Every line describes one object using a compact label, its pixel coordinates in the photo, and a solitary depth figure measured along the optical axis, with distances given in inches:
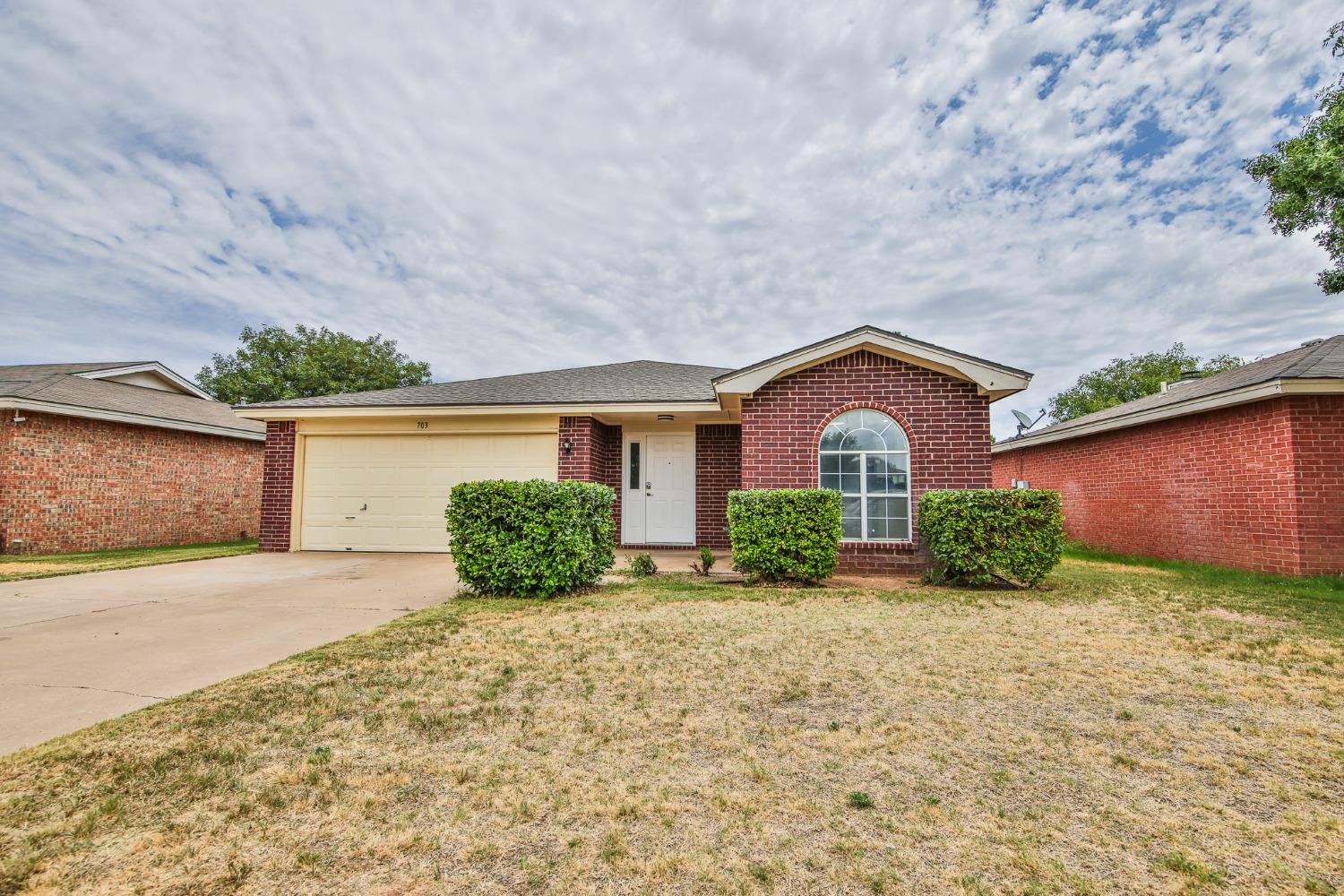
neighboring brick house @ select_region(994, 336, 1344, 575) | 304.7
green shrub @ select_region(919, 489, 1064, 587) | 288.8
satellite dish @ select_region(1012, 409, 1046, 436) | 628.7
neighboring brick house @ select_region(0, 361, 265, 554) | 411.8
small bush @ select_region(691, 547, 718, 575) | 321.1
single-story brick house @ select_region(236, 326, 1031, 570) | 344.5
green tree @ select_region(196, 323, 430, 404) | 1110.4
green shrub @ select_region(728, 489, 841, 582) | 295.3
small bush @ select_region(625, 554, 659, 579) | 325.7
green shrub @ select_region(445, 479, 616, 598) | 258.8
